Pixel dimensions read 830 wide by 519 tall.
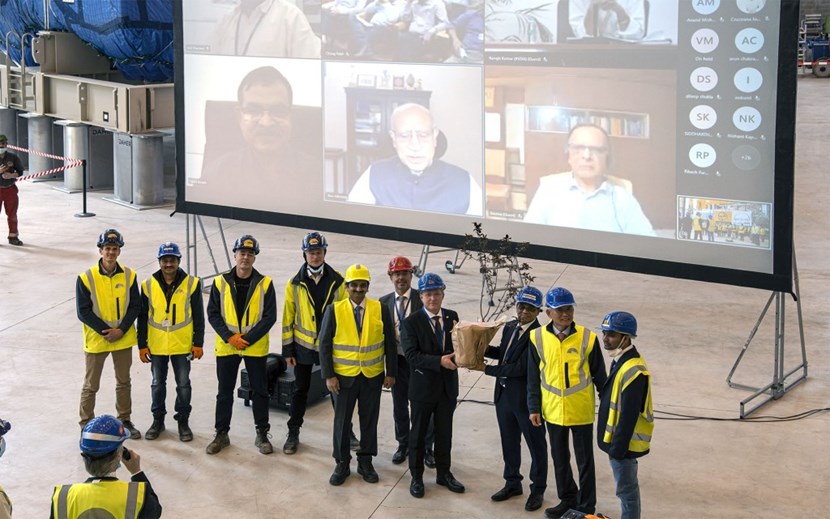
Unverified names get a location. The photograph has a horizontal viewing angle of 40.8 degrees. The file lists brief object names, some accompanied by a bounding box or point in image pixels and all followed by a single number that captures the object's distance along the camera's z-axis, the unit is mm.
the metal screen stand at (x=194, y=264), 13430
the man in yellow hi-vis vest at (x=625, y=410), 6742
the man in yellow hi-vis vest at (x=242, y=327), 8633
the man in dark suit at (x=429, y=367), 7797
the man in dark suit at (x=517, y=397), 7582
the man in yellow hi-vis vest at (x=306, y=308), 8656
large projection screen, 9211
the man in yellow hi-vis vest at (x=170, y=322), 8773
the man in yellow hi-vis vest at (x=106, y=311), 8766
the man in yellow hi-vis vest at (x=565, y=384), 7293
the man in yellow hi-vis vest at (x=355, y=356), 8039
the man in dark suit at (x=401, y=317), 8281
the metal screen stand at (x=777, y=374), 9766
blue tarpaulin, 17516
